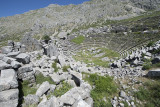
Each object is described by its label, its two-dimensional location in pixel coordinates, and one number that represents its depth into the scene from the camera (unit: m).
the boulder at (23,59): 5.56
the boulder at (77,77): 5.09
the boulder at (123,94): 3.95
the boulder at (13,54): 6.01
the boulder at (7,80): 3.17
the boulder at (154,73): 4.54
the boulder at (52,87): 4.33
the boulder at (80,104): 2.75
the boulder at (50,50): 12.17
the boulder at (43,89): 3.86
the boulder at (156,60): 6.13
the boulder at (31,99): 3.26
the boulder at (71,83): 4.90
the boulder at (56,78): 4.97
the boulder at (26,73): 4.67
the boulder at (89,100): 3.56
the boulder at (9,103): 2.54
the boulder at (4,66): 4.21
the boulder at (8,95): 2.78
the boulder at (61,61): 7.66
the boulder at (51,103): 2.97
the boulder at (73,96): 3.24
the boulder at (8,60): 4.95
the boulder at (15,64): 4.47
